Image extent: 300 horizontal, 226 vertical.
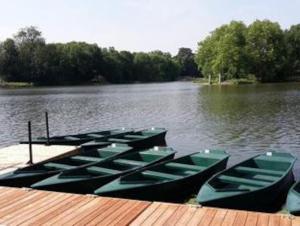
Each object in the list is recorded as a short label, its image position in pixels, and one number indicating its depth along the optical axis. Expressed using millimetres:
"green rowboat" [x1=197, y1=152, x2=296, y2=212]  11203
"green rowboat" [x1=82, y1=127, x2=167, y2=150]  20547
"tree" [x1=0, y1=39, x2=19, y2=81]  127750
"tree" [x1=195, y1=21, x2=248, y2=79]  105500
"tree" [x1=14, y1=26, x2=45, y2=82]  131000
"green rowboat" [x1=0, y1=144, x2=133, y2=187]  13812
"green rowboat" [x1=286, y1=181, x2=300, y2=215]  9991
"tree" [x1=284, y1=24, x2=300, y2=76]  116375
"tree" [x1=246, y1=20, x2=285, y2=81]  109750
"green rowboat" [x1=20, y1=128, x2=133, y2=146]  21562
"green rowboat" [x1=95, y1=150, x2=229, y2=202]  12203
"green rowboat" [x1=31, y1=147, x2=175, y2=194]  12898
